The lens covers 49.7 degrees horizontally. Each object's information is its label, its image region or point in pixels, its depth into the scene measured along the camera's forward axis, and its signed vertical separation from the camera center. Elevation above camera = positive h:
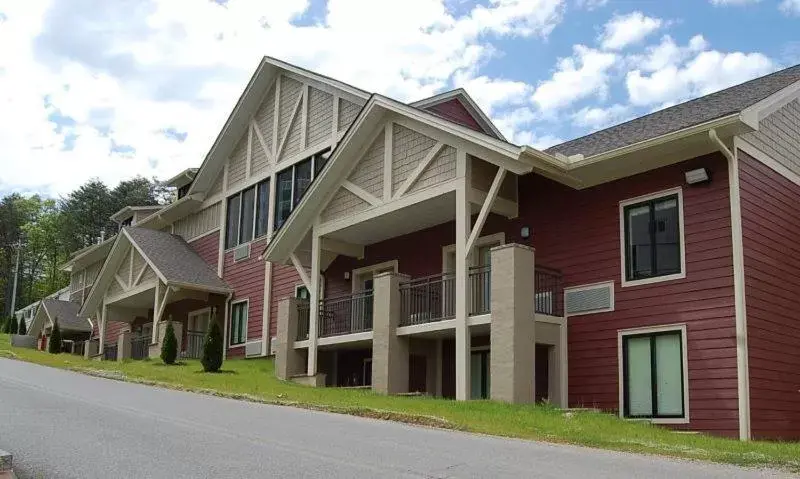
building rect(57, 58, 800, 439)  15.66 +2.33
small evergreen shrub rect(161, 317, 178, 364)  27.50 +0.46
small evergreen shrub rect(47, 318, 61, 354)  38.25 +0.78
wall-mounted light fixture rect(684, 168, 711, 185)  15.98 +3.67
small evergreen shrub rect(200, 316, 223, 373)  24.91 +0.38
